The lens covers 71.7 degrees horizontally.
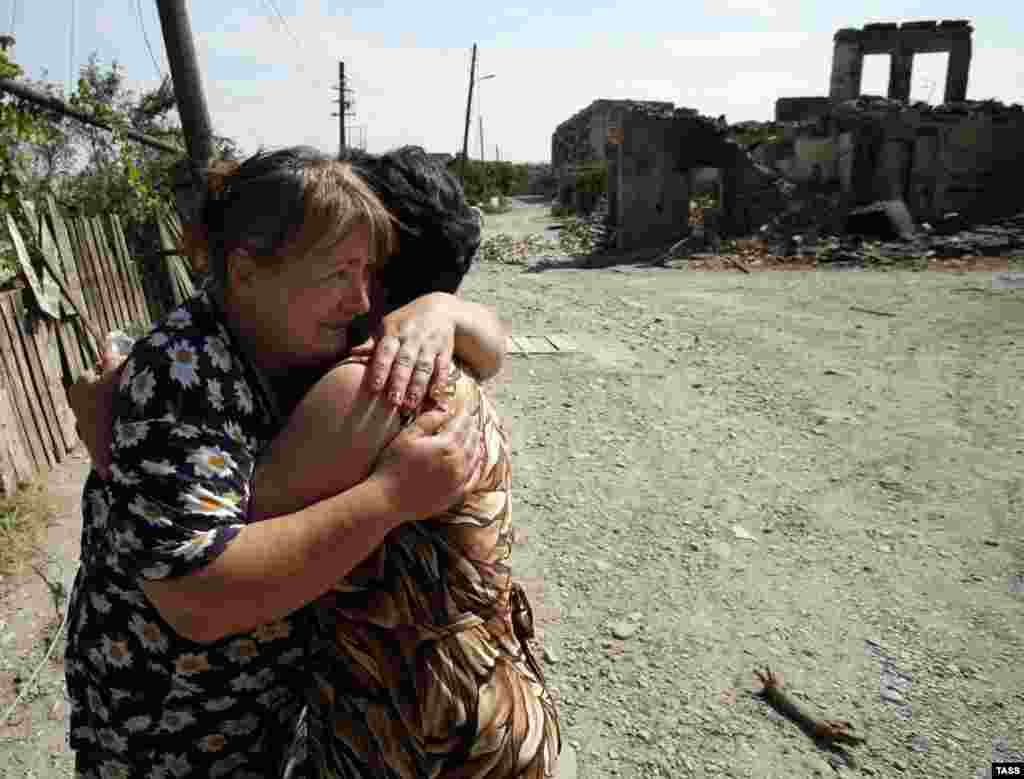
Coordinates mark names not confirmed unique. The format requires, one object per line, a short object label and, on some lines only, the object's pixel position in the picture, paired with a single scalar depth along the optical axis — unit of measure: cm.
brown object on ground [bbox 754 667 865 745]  253
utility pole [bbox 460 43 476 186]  3164
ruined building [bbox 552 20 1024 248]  1656
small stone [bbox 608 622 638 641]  309
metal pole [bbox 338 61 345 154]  2875
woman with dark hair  95
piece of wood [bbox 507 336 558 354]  733
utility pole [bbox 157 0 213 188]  557
